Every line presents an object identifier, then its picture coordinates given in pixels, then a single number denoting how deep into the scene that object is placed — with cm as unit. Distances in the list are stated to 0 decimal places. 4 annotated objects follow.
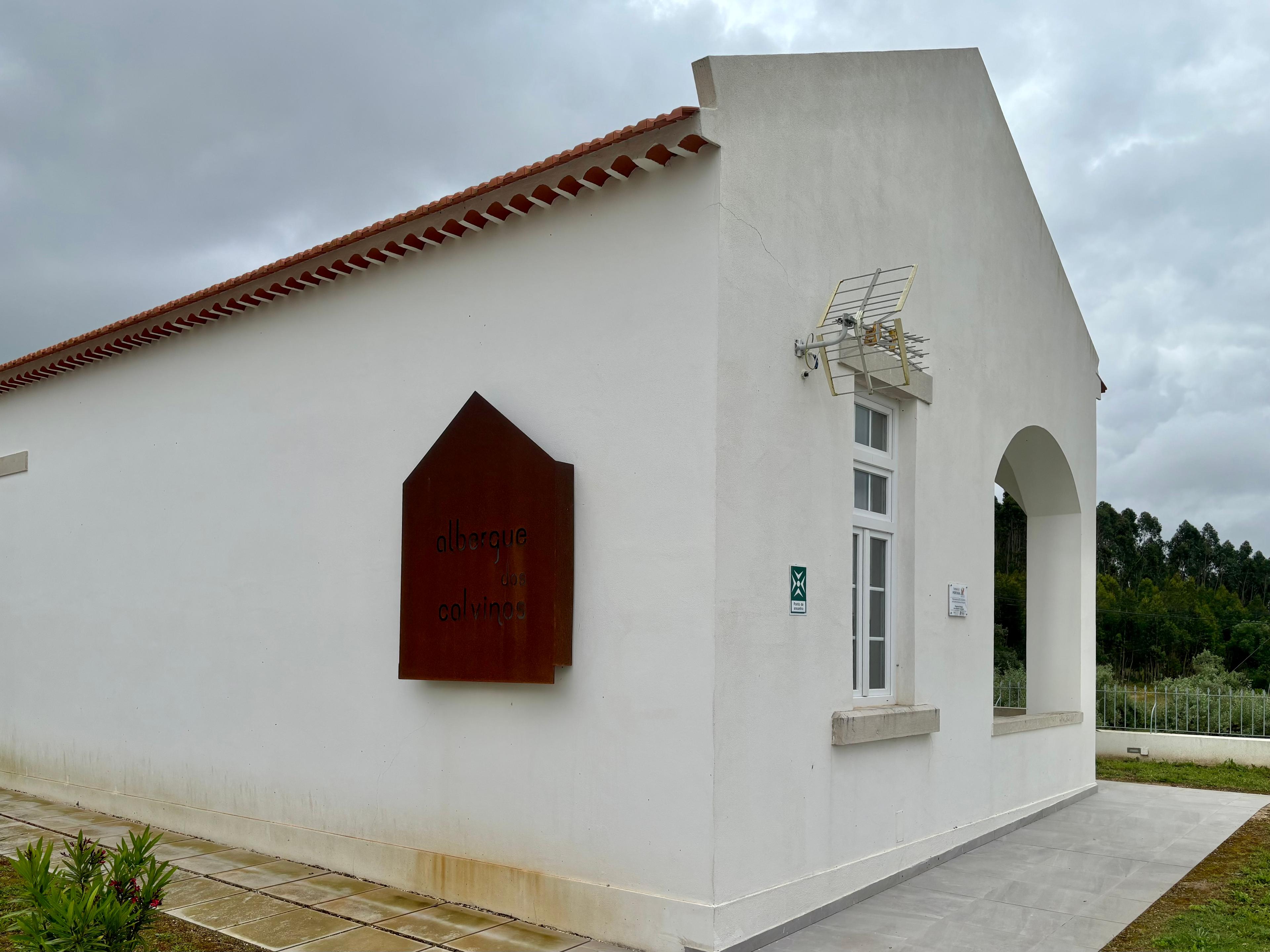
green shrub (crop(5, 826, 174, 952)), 423
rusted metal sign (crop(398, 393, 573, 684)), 634
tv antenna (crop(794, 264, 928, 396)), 664
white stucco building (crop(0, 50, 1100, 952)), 598
